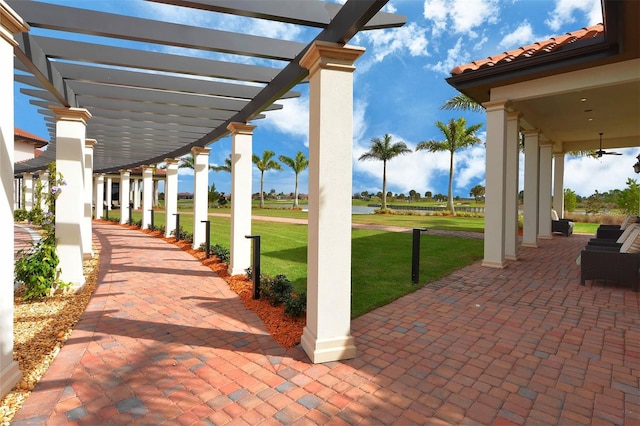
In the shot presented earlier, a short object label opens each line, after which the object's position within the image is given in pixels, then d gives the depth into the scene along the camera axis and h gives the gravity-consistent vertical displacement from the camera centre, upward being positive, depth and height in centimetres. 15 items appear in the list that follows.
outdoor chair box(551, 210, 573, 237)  1416 -76
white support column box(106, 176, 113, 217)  2994 +149
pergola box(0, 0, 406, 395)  337 +191
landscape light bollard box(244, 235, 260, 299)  564 -106
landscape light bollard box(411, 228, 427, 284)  677 -118
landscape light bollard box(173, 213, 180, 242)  1251 -109
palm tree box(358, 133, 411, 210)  3619 +622
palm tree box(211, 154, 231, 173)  4487 +508
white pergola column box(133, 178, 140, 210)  3234 +146
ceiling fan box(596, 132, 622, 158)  1320 +228
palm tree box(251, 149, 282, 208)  4272 +553
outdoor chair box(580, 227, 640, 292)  626 -107
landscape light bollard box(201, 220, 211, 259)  923 -108
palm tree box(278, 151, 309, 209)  4347 +578
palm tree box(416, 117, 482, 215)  3108 +675
